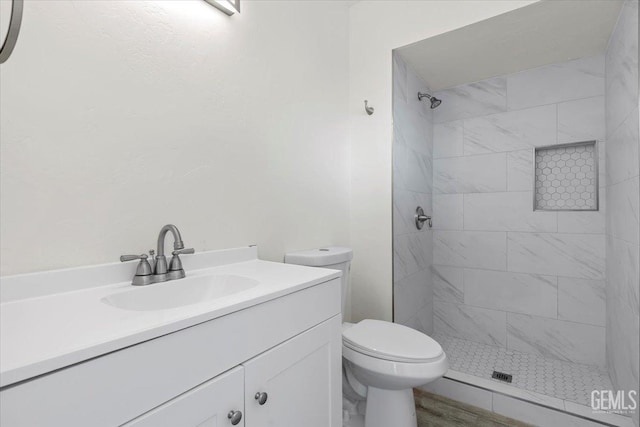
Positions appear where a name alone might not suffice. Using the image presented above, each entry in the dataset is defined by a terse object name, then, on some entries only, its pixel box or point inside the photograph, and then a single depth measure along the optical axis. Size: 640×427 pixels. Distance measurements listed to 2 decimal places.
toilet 1.19
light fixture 1.15
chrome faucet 0.88
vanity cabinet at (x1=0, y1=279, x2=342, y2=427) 0.44
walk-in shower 1.54
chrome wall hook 1.87
